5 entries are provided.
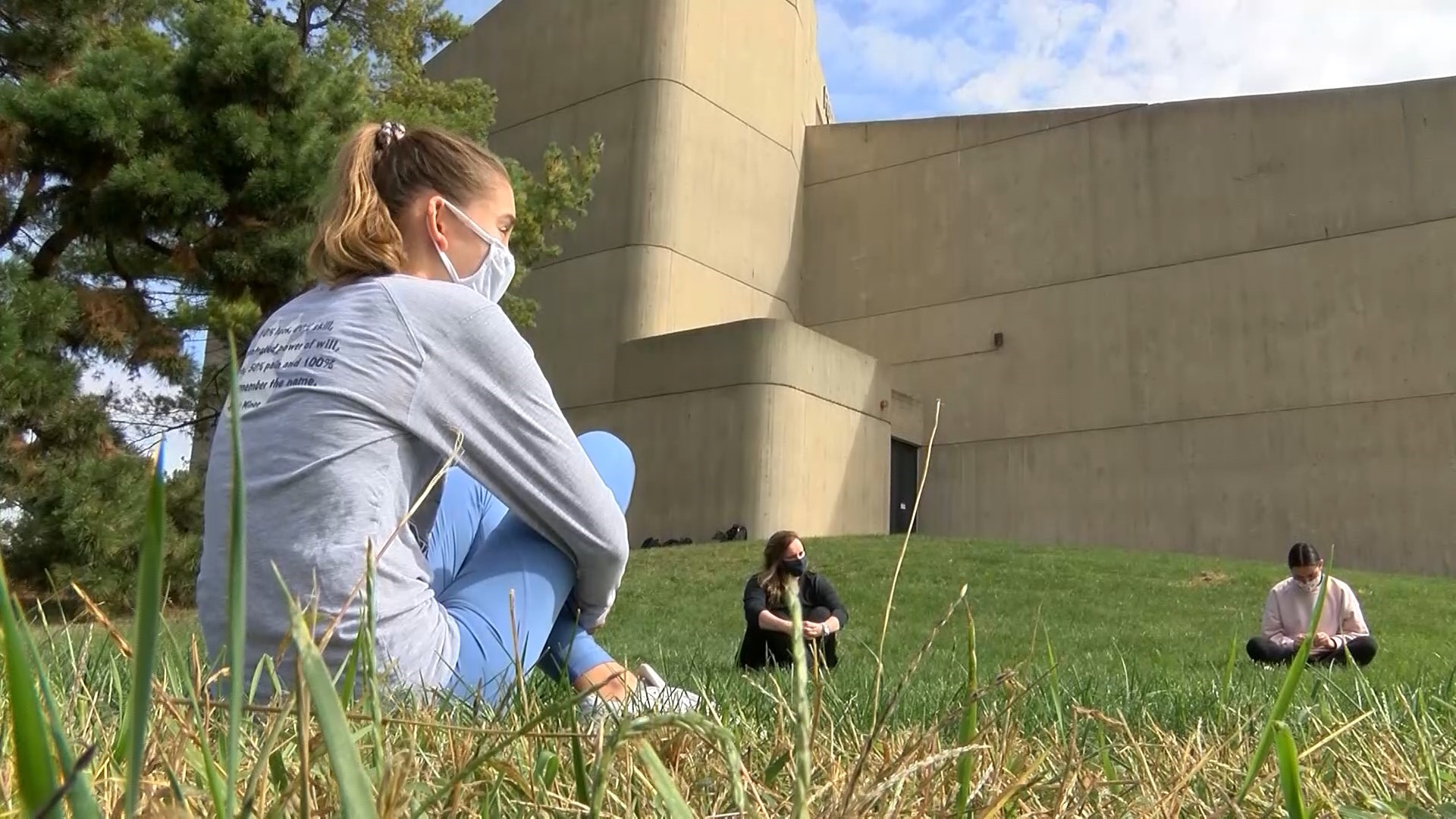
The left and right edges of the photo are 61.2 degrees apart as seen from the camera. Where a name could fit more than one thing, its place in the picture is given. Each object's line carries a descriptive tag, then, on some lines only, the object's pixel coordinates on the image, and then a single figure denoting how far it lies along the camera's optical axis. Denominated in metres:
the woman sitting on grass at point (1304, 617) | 7.17
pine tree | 9.91
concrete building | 19.97
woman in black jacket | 6.43
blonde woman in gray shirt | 1.85
